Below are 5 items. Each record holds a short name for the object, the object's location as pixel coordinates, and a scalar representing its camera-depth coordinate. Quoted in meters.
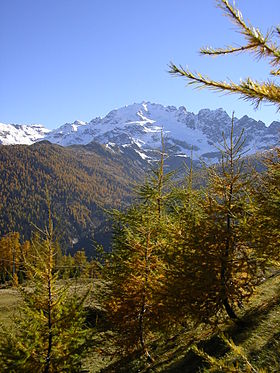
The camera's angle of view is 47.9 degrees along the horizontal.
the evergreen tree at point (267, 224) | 8.37
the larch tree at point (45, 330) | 9.84
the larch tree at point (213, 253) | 10.73
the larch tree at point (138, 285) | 12.96
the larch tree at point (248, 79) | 3.58
